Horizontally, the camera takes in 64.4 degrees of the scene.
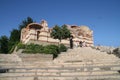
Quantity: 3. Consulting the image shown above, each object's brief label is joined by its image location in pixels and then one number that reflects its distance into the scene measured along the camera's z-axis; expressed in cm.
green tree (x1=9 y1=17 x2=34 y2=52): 1970
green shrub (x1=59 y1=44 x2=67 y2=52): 1315
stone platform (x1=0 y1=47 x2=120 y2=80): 538
